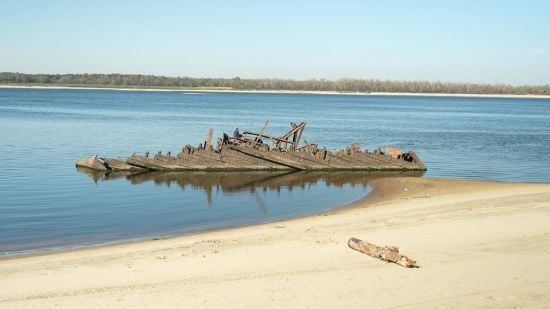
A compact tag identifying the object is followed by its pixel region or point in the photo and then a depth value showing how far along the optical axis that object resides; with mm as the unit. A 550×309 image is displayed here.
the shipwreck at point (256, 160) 29438
